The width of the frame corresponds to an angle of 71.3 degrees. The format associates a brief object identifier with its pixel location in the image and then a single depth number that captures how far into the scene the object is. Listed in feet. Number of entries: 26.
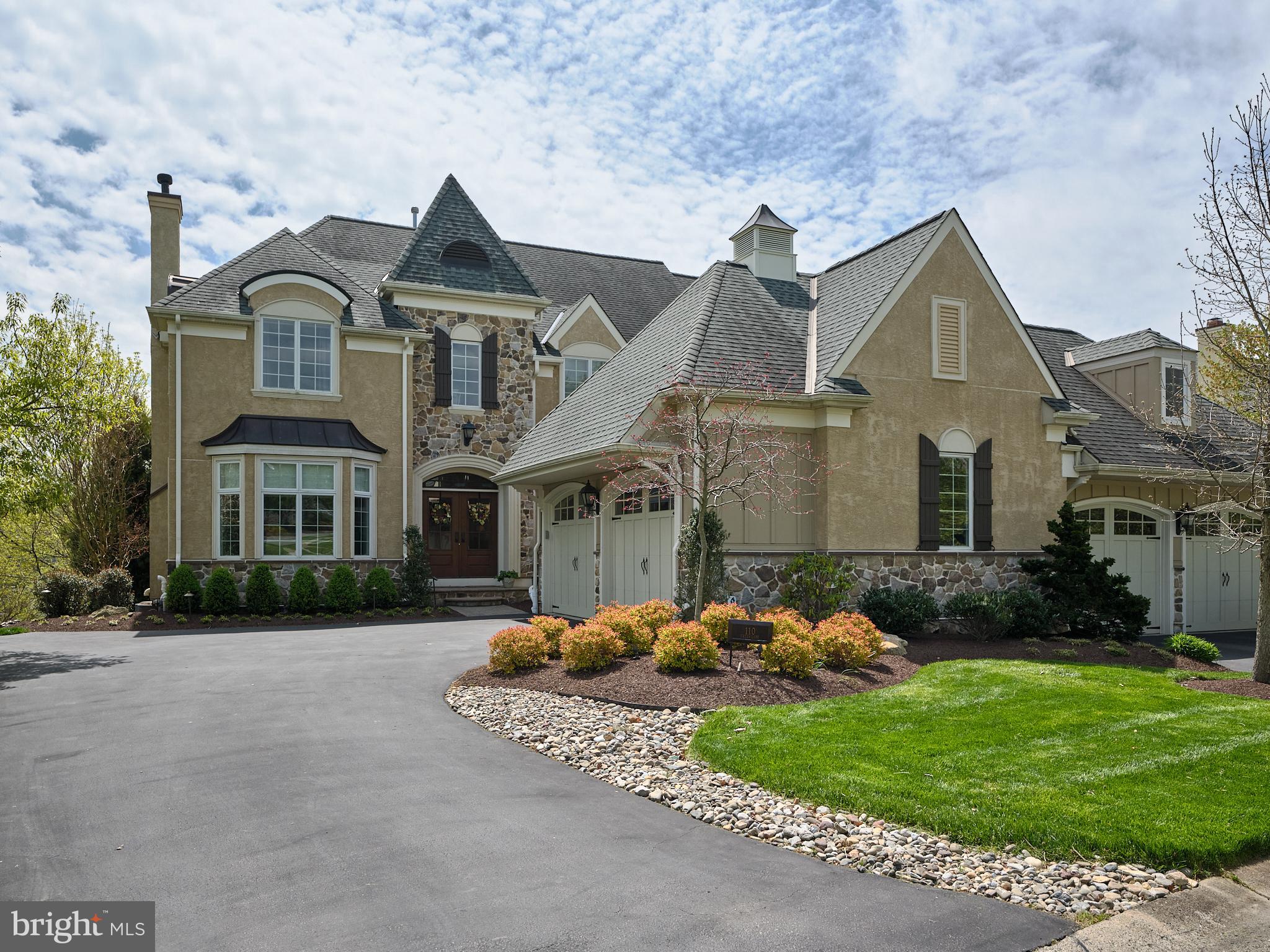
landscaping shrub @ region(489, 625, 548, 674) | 35.94
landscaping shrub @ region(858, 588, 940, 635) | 45.39
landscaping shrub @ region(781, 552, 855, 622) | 44.88
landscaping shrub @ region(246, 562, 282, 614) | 60.64
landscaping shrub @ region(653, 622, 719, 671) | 33.22
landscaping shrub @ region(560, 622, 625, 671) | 34.73
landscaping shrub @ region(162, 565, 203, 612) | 59.06
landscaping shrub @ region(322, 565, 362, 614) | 62.08
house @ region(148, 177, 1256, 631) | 48.32
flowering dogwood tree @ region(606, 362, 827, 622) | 40.91
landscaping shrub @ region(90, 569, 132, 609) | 64.34
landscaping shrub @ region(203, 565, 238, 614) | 59.67
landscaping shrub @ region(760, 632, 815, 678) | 32.96
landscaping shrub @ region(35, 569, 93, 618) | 63.82
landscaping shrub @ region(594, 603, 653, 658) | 37.22
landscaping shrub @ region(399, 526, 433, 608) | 66.39
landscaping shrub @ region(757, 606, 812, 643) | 34.65
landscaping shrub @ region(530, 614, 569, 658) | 38.34
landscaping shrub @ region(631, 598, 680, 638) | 38.32
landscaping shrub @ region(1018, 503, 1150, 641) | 48.01
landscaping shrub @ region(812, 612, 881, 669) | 35.88
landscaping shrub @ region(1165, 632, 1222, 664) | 44.86
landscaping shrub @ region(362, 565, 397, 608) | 64.03
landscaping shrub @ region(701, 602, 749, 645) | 35.83
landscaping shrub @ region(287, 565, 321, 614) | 61.41
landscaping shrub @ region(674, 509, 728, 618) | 41.29
